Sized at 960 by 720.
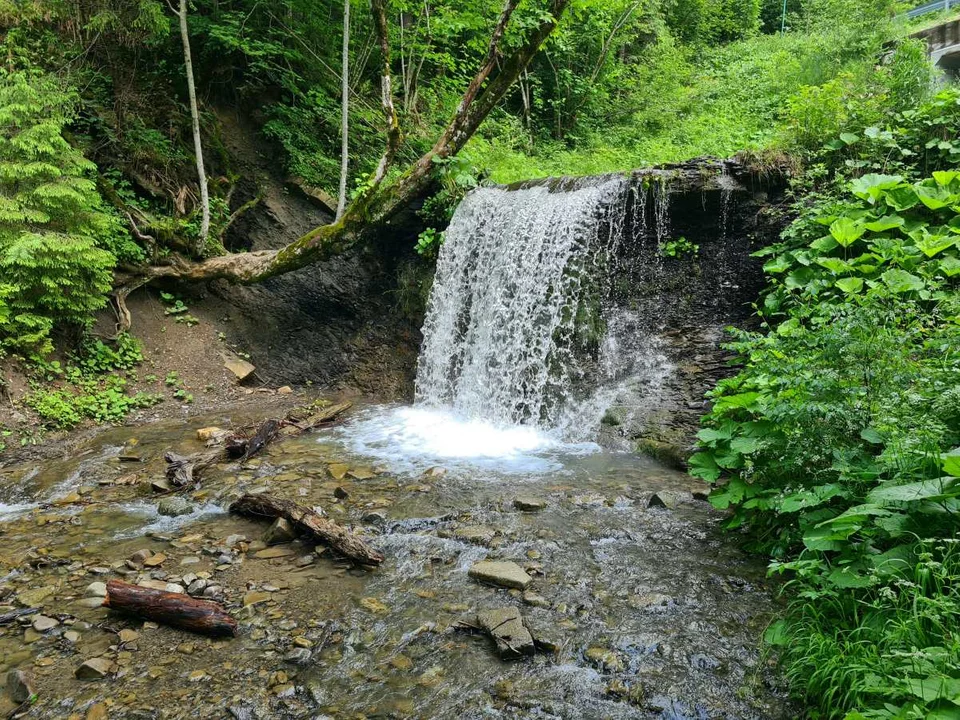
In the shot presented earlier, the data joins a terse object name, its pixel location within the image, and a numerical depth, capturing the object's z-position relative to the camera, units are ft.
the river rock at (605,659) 9.17
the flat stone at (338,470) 18.04
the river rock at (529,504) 15.24
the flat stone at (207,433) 21.64
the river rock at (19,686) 8.59
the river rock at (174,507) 15.44
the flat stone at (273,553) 12.98
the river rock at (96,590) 11.35
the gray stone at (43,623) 10.28
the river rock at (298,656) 9.48
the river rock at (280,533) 13.58
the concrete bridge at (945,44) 43.96
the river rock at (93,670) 9.05
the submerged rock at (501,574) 11.48
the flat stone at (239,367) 28.44
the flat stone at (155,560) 12.53
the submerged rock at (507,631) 9.50
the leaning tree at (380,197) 25.81
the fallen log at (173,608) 10.18
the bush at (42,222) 20.39
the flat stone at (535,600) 10.87
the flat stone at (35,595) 11.10
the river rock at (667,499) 15.08
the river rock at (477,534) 13.57
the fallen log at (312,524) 12.62
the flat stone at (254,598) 11.20
